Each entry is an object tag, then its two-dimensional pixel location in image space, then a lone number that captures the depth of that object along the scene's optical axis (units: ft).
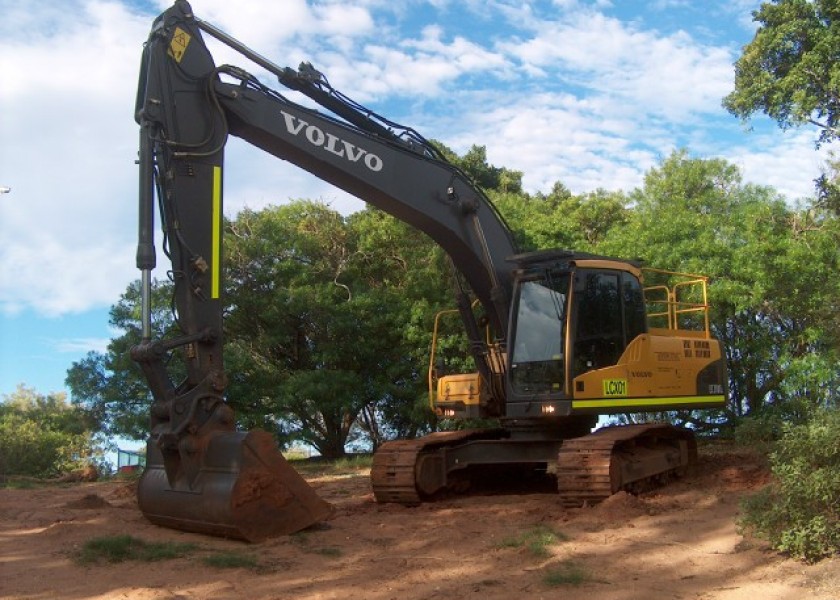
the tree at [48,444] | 68.43
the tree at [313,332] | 65.21
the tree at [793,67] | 50.21
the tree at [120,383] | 63.77
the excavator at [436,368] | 24.53
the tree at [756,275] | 53.78
